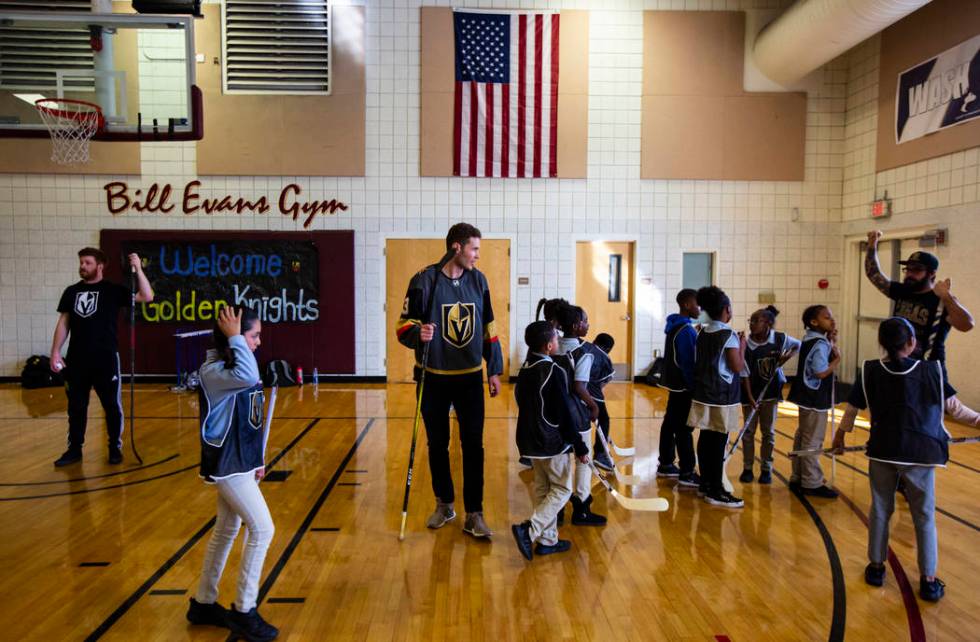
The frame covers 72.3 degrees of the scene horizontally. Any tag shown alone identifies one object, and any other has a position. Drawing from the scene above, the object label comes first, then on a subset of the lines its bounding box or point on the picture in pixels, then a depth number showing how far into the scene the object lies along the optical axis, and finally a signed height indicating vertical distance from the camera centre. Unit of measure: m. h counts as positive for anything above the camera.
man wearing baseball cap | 4.17 -0.12
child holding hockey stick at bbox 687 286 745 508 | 4.37 -0.67
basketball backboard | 6.12 +1.97
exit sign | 8.88 +0.95
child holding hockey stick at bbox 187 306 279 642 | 2.72 -0.72
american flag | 9.63 +2.59
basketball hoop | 6.40 +1.43
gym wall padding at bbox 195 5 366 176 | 9.59 +2.11
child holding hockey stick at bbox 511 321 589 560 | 3.58 -0.82
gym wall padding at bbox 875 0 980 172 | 7.51 +2.78
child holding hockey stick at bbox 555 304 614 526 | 4.02 -0.53
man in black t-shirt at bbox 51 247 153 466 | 5.38 -0.60
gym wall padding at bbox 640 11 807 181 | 9.70 +2.42
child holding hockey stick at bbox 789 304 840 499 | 4.65 -0.77
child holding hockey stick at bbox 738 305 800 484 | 4.93 -0.74
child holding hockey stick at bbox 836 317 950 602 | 3.19 -0.74
